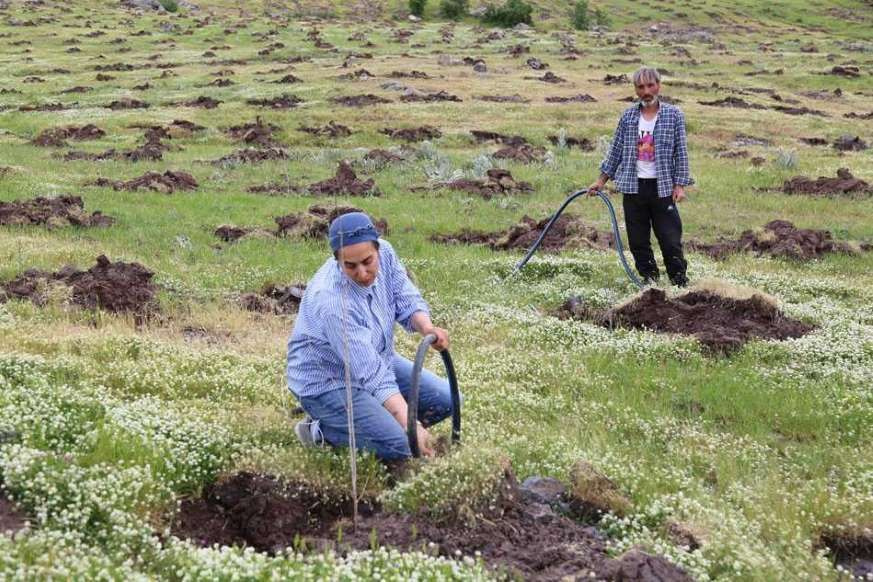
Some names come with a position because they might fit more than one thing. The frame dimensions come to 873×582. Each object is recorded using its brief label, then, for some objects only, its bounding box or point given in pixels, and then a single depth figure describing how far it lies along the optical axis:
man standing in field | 12.48
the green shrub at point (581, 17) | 97.44
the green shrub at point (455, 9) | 98.59
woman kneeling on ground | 6.61
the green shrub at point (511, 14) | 92.88
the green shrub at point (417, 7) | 100.56
